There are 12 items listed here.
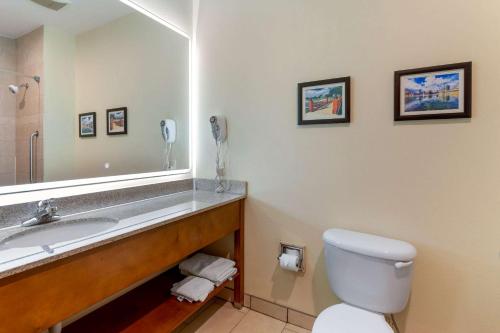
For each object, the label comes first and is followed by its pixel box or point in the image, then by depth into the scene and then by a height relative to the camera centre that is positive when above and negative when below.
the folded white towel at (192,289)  1.52 -0.76
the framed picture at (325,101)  1.48 +0.36
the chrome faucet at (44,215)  1.13 -0.23
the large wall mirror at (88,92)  1.20 +0.41
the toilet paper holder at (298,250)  1.65 -0.57
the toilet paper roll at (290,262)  1.60 -0.62
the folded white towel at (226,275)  1.65 -0.75
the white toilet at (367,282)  1.17 -0.59
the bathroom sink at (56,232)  1.05 -0.31
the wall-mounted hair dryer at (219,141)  1.85 +0.15
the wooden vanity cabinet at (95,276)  0.79 -0.42
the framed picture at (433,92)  1.23 +0.34
